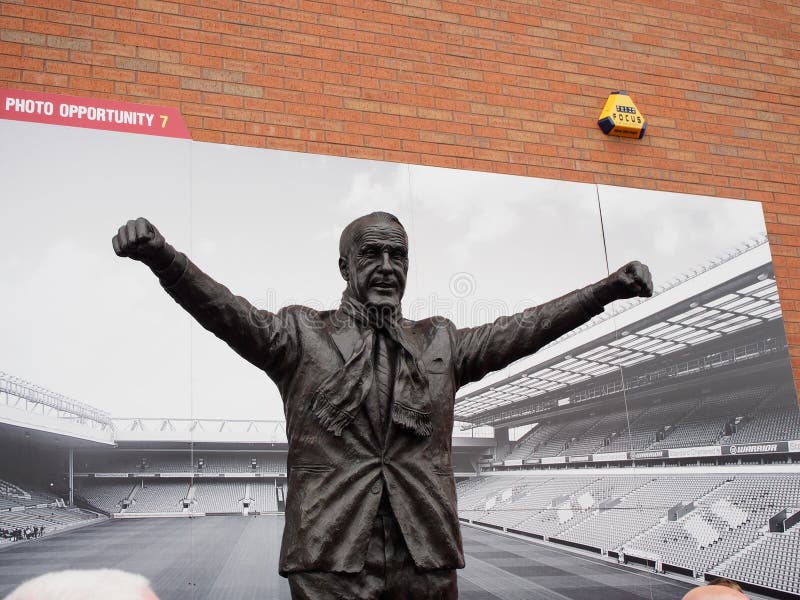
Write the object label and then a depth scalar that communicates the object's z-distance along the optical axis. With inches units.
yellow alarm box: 160.6
